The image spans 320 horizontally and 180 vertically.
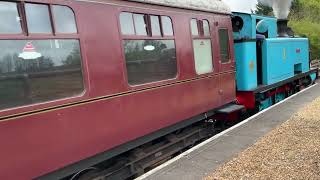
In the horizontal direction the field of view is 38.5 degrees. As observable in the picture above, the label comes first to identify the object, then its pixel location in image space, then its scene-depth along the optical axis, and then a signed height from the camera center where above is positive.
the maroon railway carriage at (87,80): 4.32 -0.51
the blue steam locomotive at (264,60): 10.50 -1.01
